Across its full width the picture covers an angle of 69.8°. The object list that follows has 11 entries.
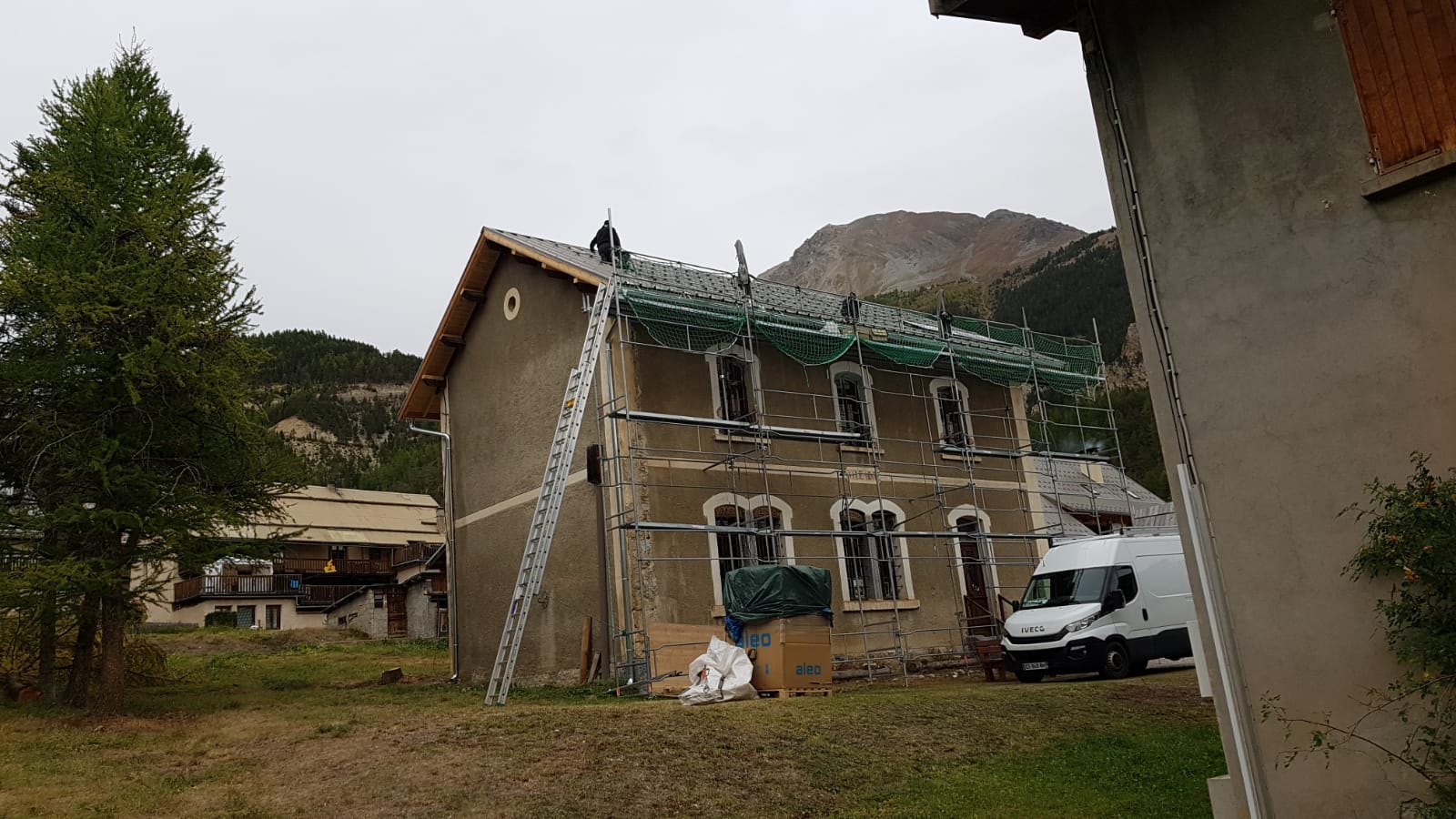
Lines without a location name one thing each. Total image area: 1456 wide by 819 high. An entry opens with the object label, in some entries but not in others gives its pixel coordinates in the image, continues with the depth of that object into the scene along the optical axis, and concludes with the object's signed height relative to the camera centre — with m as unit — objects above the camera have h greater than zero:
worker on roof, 18.75 +7.22
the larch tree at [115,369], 12.42 +3.90
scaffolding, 16.12 +2.99
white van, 14.95 -0.13
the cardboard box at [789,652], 13.12 -0.24
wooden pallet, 12.90 -0.74
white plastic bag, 12.77 -0.44
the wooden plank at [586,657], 15.66 -0.07
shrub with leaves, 4.53 -0.20
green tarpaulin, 13.20 +0.51
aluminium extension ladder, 13.46 +2.22
